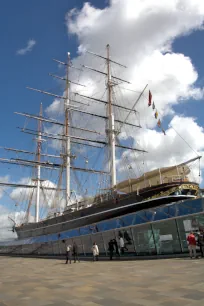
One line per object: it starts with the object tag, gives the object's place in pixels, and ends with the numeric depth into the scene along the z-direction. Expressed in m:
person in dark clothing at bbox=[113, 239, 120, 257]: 16.94
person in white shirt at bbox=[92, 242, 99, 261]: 17.02
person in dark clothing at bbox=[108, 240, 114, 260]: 16.88
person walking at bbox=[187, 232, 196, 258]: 12.13
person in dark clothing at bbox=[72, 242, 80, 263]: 18.06
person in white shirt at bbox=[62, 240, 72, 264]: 17.02
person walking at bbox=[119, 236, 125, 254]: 16.63
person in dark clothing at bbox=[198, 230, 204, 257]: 12.26
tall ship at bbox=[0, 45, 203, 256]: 18.50
